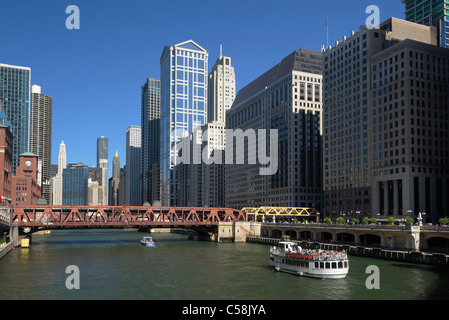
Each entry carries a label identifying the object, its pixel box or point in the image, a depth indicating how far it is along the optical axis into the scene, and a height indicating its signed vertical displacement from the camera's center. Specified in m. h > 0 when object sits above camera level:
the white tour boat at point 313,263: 73.94 -11.42
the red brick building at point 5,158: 171.38 +12.80
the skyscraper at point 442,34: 178.62 +61.75
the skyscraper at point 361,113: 153.62 +26.94
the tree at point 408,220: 114.31 -6.81
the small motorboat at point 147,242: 146.25 -15.34
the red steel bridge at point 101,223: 147.12 -9.18
